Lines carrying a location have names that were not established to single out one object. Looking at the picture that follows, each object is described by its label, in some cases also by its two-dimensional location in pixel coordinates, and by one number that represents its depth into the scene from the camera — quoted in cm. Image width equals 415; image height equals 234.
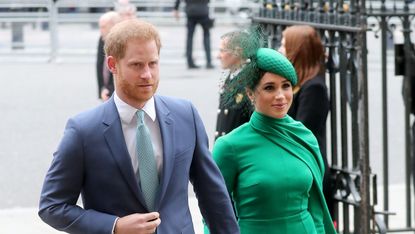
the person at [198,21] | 2718
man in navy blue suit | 531
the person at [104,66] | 1402
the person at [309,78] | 907
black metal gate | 896
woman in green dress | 655
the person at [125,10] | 1589
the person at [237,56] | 673
